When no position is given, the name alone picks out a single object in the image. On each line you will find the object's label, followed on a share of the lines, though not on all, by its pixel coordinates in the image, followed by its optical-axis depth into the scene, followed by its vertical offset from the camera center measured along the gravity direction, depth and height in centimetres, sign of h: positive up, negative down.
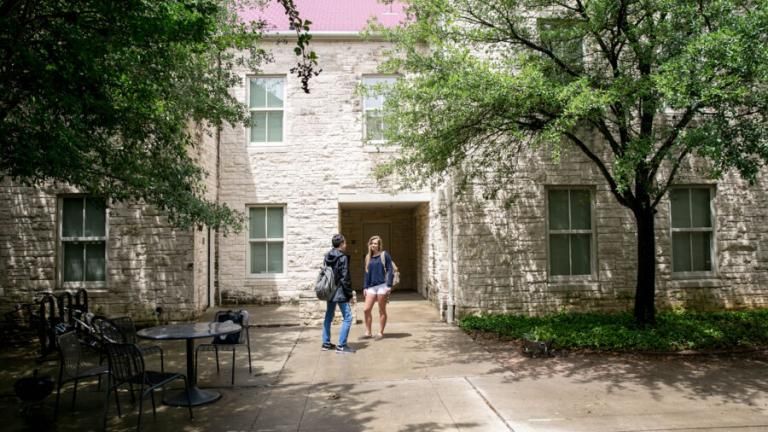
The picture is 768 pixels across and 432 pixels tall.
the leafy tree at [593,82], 557 +191
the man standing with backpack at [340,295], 785 -91
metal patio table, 545 -104
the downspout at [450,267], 1024 -65
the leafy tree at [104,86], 446 +157
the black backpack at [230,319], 670 -109
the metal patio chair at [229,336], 668 -130
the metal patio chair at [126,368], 488 -126
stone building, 1023 +10
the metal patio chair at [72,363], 524 -132
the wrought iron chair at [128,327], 640 -114
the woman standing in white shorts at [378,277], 855 -69
